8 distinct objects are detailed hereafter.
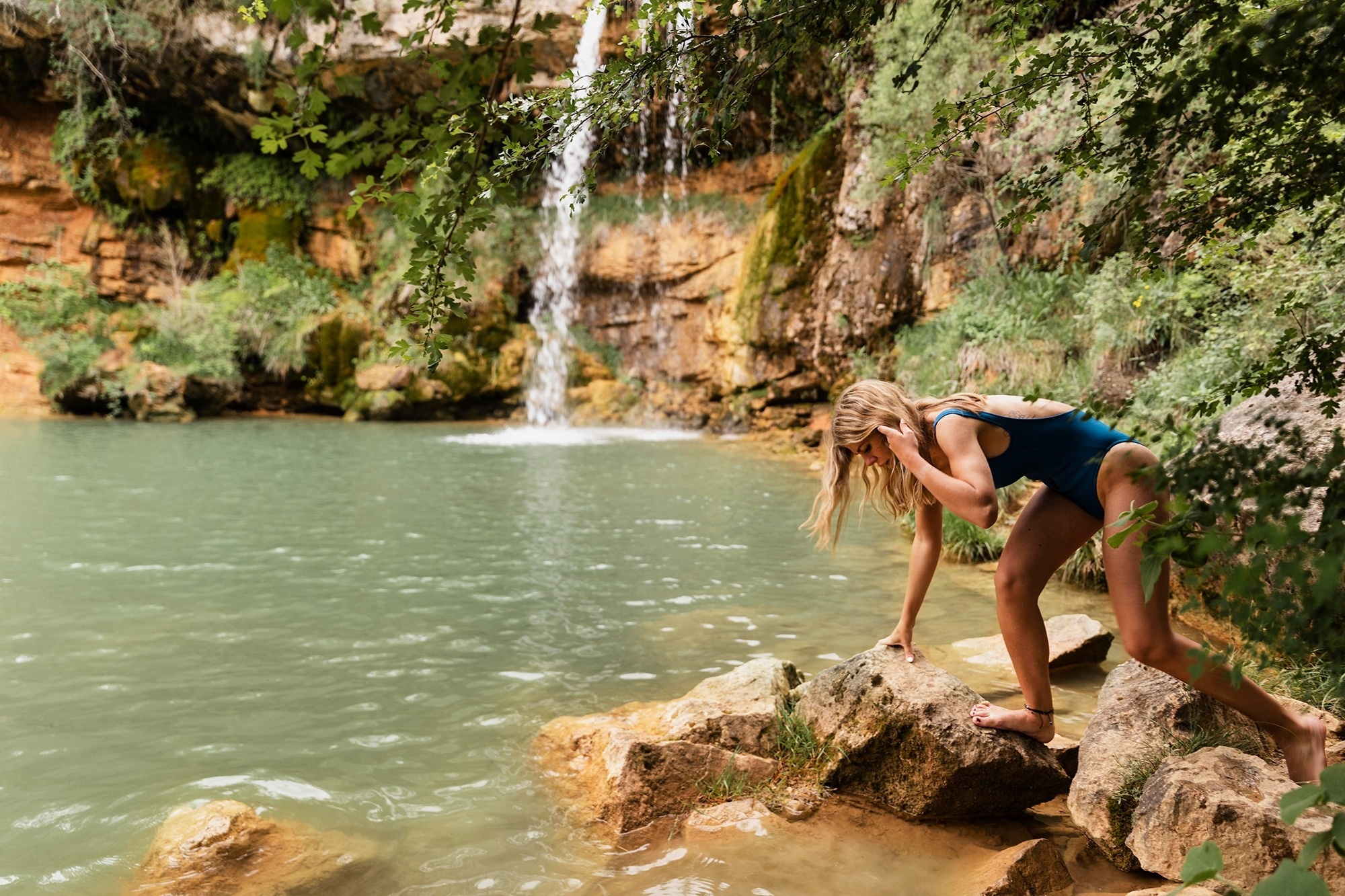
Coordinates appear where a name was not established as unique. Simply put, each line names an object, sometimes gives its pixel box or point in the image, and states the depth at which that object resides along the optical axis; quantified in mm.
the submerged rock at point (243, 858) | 2730
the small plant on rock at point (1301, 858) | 982
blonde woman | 2594
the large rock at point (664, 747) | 3084
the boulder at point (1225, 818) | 2193
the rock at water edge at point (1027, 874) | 2408
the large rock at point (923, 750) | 2975
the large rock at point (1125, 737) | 2691
